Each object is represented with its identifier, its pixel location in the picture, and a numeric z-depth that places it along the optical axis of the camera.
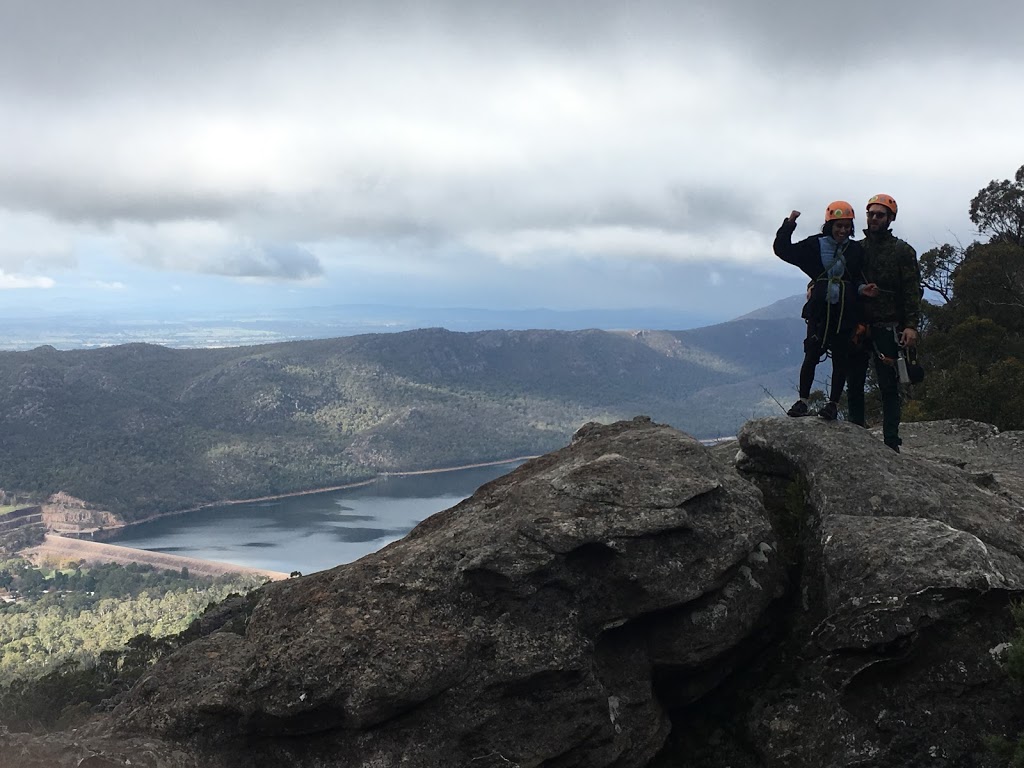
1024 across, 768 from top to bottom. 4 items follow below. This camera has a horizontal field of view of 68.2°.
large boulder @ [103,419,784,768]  8.17
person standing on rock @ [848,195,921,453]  11.15
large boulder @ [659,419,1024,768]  7.73
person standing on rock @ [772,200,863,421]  11.40
